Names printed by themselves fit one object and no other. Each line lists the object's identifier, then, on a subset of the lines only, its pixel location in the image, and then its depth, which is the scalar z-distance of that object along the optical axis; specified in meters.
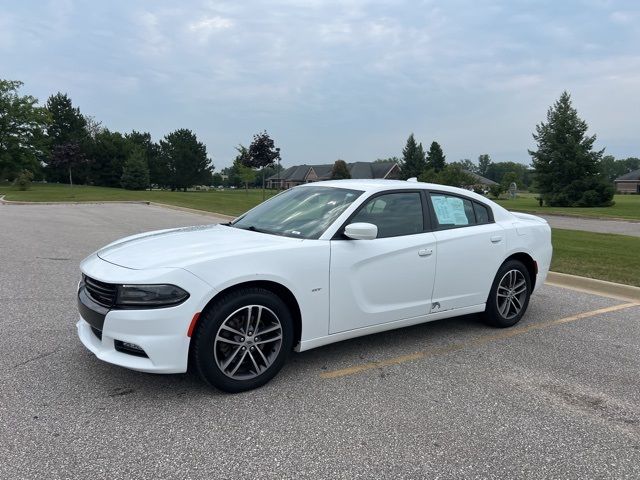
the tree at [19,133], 57.03
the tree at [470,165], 158.40
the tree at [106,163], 67.00
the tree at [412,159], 71.06
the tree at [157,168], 77.75
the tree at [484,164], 156.21
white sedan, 3.22
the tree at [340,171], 78.69
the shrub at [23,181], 46.34
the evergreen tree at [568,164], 41.56
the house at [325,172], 86.84
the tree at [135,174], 63.44
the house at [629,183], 101.62
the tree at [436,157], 68.38
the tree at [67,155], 35.34
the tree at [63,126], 67.75
